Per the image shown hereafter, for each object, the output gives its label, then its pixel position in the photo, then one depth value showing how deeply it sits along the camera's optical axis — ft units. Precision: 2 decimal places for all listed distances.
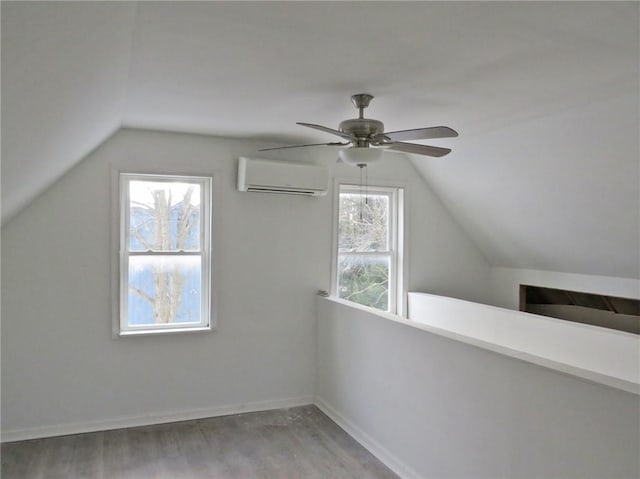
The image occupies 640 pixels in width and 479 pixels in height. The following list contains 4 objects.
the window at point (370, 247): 15.71
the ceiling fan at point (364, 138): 9.50
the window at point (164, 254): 13.08
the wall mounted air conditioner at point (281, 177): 13.34
